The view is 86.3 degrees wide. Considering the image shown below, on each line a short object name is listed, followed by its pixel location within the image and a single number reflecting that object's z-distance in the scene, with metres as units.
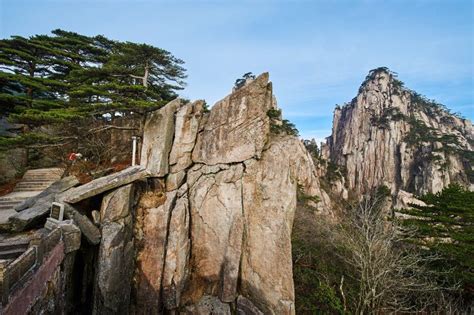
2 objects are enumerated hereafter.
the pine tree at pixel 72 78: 10.63
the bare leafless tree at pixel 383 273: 11.05
